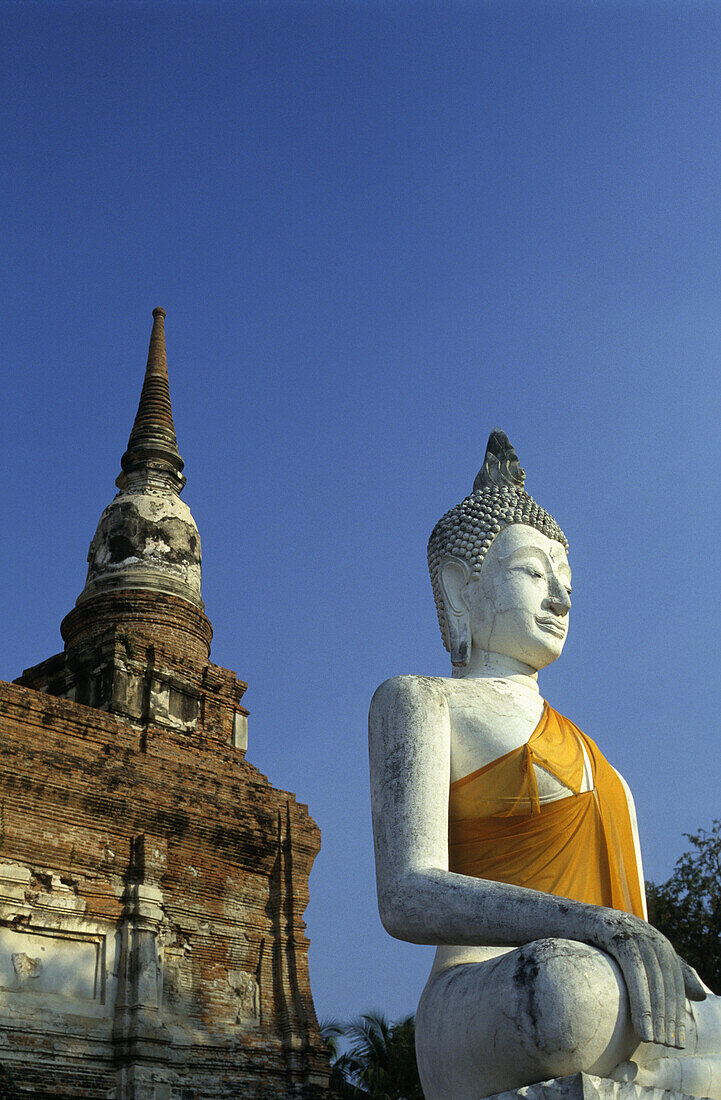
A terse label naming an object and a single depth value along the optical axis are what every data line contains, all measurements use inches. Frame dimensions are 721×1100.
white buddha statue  123.6
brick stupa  497.0
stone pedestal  118.1
